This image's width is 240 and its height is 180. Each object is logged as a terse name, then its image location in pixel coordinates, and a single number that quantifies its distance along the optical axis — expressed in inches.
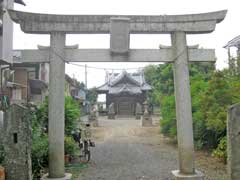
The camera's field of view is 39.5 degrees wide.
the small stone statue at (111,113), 1668.3
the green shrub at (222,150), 434.9
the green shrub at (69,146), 472.0
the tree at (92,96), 2170.8
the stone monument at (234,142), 246.7
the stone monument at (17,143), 300.2
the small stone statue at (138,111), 1666.6
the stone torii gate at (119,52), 346.0
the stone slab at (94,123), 1243.2
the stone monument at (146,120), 1235.1
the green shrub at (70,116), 512.6
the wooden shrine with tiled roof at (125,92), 1834.4
